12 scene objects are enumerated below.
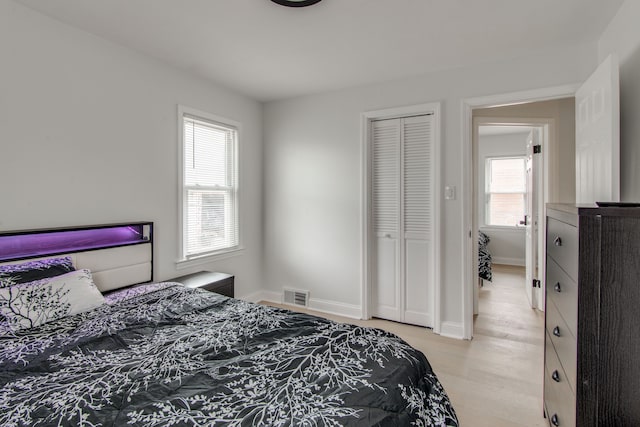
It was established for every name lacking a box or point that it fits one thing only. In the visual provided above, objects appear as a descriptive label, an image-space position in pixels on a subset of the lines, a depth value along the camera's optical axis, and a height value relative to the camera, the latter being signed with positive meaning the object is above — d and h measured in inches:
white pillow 67.1 -19.8
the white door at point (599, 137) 68.5 +18.4
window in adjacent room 251.9 +17.7
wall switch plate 122.1 +7.8
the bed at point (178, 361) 42.8 -25.7
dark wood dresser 45.6 -15.3
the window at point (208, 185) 126.9 +11.7
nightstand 113.4 -25.1
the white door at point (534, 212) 153.3 +0.3
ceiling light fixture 77.1 +50.9
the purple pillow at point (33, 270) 72.0 -14.1
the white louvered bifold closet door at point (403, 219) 130.4 -2.8
